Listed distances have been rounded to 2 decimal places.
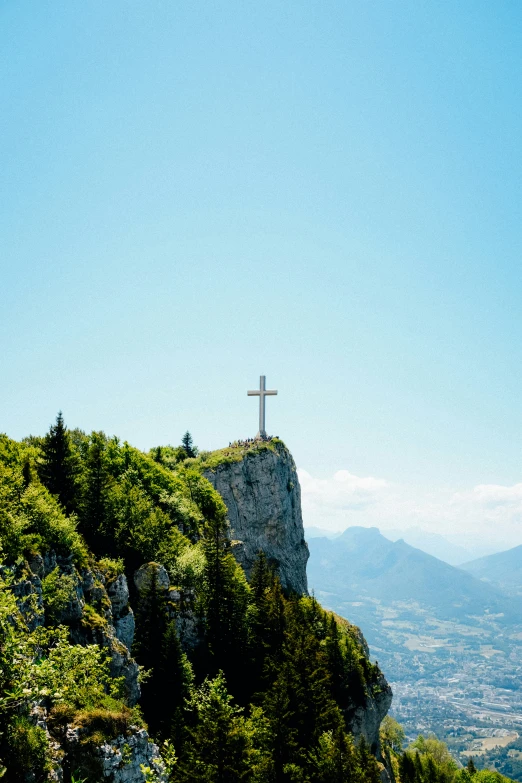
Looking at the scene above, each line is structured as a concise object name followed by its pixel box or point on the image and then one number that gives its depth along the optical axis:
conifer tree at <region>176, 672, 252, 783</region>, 27.66
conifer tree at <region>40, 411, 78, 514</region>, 43.88
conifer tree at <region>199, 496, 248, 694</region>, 44.56
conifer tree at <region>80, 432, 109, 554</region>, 44.00
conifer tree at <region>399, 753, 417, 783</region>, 63.79
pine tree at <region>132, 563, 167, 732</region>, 36.72
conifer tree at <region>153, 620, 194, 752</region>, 34.97
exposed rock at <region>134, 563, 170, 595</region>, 41.28
